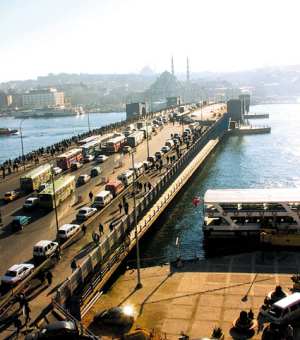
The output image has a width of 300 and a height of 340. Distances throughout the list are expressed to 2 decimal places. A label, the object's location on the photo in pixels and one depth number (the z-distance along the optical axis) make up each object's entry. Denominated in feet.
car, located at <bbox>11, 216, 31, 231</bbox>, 135.58
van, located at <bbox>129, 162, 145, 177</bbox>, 197.01
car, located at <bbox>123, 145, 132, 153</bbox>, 259.45
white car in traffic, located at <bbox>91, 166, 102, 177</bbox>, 203.31
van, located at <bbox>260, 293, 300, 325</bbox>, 81.25
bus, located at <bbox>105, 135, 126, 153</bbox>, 261.85
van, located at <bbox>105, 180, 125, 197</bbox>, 164.76
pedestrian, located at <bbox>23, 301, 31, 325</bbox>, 83.97
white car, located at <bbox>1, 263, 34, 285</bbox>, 99.14
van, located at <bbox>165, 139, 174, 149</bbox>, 269.77
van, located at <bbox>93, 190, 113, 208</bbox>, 153.08
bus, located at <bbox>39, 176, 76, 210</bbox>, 152.25
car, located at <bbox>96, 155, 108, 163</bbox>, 236.63
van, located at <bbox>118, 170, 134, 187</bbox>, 180.14
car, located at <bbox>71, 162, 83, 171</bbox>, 218.38
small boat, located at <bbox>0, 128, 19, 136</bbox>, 615.57
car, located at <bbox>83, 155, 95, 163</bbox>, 238.89
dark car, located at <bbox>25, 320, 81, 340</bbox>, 73.41
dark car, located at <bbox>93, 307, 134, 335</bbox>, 84.68
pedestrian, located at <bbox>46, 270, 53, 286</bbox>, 98.68
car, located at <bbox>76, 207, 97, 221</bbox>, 140.77
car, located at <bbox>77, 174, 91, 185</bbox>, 188.85
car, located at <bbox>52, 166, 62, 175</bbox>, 204.93
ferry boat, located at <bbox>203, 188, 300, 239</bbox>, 138.51
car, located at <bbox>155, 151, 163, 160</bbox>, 234.23
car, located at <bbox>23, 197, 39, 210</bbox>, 153.69
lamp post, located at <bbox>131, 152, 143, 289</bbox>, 102.66
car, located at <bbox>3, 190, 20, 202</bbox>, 167.02
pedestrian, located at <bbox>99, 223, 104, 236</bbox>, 128.57
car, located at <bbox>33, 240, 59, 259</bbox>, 111.86
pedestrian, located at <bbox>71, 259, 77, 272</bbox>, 102.27
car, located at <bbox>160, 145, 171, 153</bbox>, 254.29
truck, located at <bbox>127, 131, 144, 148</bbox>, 277.85
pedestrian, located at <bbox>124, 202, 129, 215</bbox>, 144.36
